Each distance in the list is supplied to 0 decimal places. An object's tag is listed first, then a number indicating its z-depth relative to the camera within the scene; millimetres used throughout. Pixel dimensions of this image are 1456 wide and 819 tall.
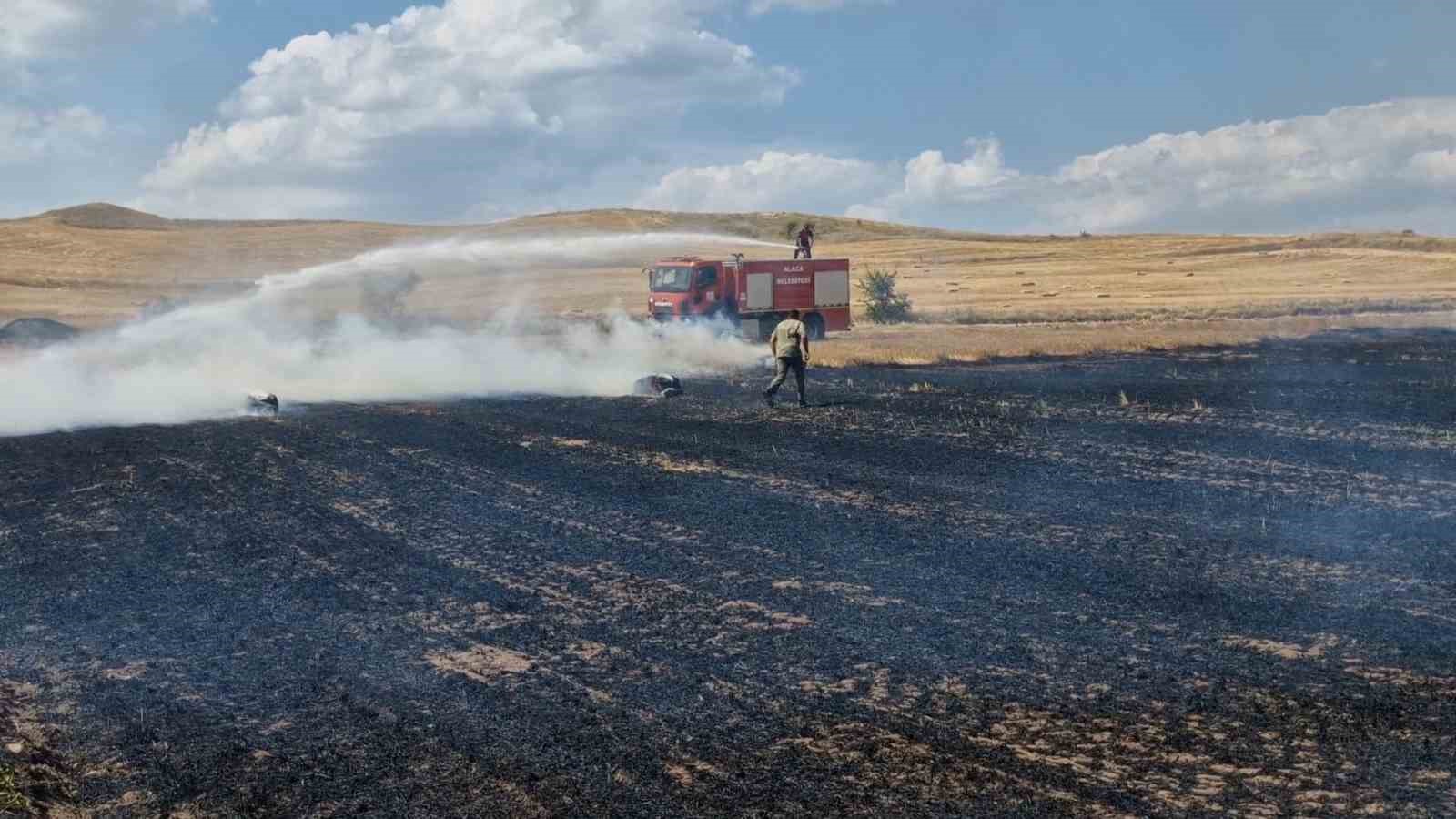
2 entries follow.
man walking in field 22875
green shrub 55597
